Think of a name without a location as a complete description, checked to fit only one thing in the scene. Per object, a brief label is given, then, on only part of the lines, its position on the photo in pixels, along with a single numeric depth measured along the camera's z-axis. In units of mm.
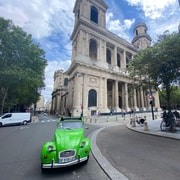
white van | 17733
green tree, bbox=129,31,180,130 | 9375
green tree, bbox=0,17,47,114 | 19103
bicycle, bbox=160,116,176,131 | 11505
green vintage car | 3625
